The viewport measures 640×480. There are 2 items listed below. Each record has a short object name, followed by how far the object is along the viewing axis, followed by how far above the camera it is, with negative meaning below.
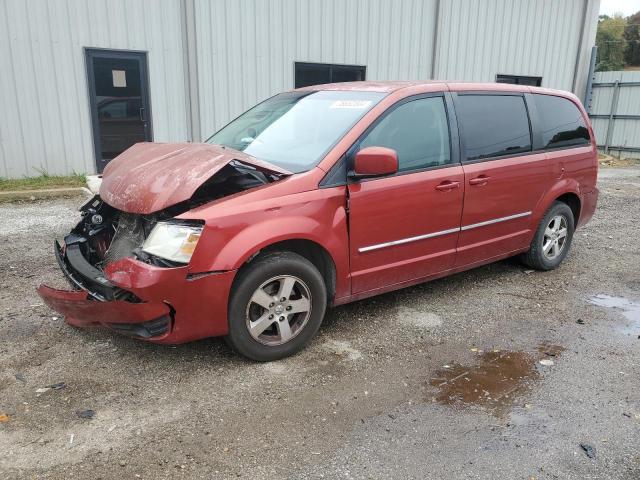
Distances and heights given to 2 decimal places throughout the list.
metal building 9.47 +0.13
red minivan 3.16 -0.95
